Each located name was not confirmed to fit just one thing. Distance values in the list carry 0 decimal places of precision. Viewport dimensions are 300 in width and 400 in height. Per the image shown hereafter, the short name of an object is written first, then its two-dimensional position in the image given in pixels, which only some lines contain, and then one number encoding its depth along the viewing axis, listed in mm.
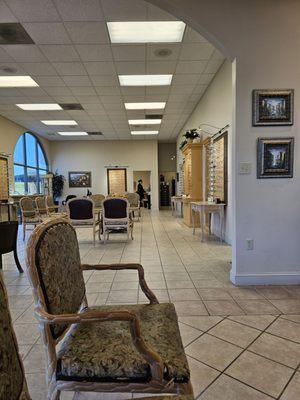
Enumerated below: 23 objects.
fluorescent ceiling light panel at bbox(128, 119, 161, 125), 9305
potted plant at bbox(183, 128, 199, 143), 7238
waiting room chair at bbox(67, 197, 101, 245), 5605
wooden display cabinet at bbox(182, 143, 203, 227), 7289
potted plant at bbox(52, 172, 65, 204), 12531
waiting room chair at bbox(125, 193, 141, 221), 8734
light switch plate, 3092
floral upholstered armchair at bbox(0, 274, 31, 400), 758
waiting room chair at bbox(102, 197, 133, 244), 5613
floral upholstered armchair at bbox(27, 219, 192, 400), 1048
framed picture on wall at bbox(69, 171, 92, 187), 12938
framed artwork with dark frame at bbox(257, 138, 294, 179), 3066
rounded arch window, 9773
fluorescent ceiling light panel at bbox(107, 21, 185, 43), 3856
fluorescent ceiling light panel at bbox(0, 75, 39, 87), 5582
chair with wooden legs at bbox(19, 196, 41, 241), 6441
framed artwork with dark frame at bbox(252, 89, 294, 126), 3041
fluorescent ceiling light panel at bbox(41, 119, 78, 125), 9138
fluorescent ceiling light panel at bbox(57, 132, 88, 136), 11203
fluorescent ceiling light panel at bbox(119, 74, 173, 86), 5691
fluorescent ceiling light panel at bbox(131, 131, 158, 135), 11266
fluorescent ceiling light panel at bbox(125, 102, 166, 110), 7512
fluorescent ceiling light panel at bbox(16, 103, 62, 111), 7421
